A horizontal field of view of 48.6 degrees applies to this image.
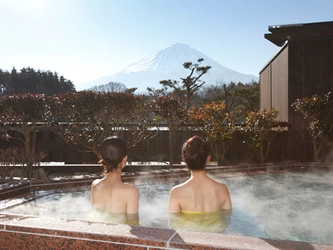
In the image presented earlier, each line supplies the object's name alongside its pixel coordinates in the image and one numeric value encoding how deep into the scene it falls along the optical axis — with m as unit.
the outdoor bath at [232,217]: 1.91
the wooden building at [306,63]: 8.77
